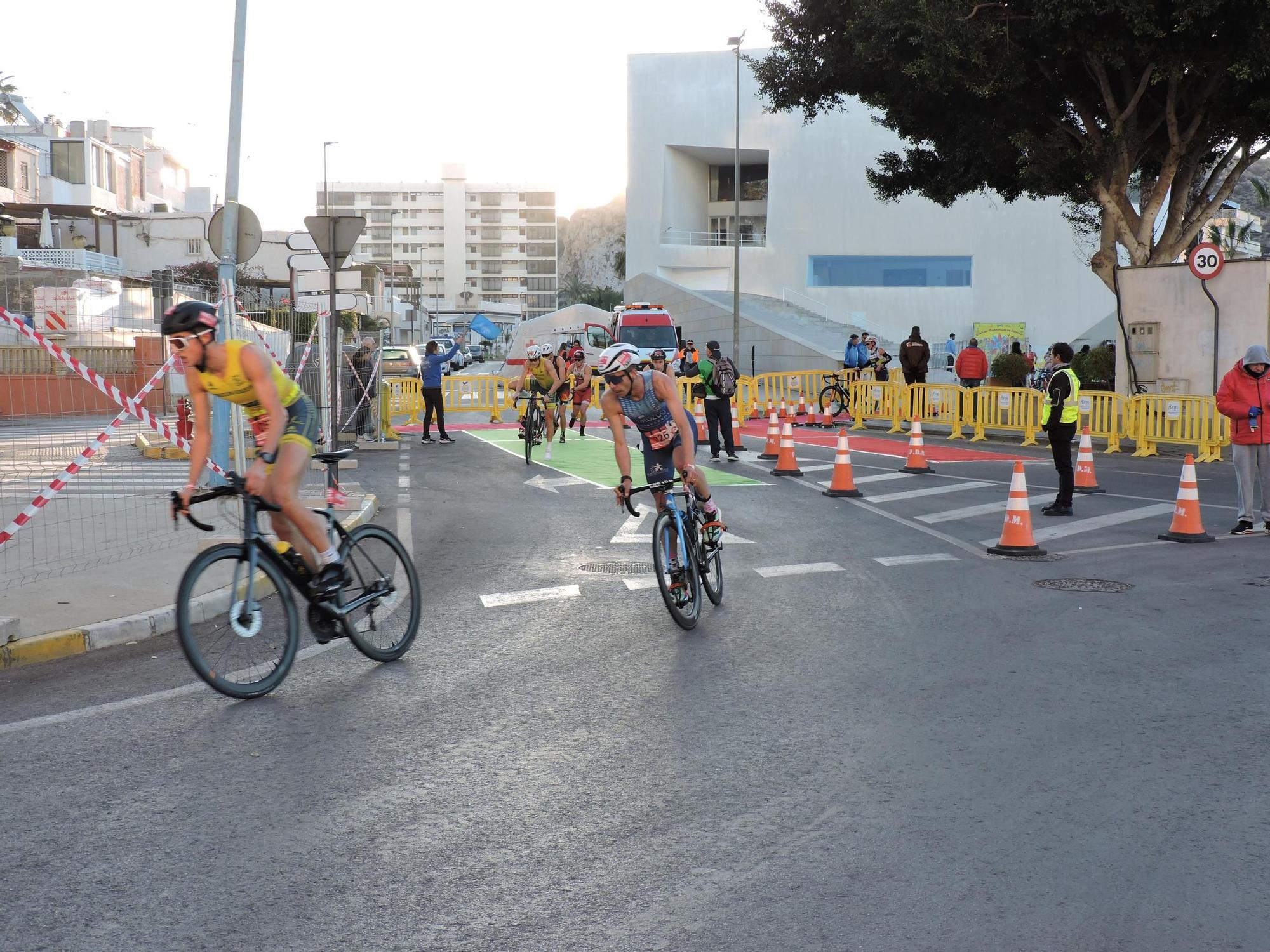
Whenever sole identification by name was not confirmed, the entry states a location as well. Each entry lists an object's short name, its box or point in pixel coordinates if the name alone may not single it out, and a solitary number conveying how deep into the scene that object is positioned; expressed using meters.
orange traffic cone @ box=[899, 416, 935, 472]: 18.16
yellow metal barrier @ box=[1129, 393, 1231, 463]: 19.83
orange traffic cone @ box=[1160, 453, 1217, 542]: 11.83
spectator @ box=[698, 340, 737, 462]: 19.47
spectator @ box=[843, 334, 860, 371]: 30.36
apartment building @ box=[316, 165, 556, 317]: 156.38
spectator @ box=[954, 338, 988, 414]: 29.16
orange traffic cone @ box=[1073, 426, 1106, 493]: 15.80
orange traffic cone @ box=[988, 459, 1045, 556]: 11.06
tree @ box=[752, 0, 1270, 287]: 20.84
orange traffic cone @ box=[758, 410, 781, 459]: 20.33
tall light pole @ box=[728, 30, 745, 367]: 42.00
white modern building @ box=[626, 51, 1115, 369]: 60.38
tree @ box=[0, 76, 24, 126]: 67.38
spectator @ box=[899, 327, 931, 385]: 28.09
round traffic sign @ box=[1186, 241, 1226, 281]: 20.73
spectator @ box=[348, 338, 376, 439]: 23.45
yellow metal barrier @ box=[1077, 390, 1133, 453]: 21.64
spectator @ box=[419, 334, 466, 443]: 24.62
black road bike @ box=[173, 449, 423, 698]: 6.22
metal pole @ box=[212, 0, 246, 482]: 13.20
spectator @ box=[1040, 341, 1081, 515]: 13.61
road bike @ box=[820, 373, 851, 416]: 28.98
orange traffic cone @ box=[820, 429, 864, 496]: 15.41
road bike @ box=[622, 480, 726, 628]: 7.94
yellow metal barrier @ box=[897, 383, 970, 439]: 25.58
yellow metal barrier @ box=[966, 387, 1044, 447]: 24.28
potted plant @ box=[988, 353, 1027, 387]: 39.28
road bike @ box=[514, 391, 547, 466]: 20.06
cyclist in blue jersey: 8.04
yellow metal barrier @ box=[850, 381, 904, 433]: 27.20
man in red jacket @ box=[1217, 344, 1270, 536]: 12.11
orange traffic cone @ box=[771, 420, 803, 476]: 17.78
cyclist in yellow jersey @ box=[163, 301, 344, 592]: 6.23
